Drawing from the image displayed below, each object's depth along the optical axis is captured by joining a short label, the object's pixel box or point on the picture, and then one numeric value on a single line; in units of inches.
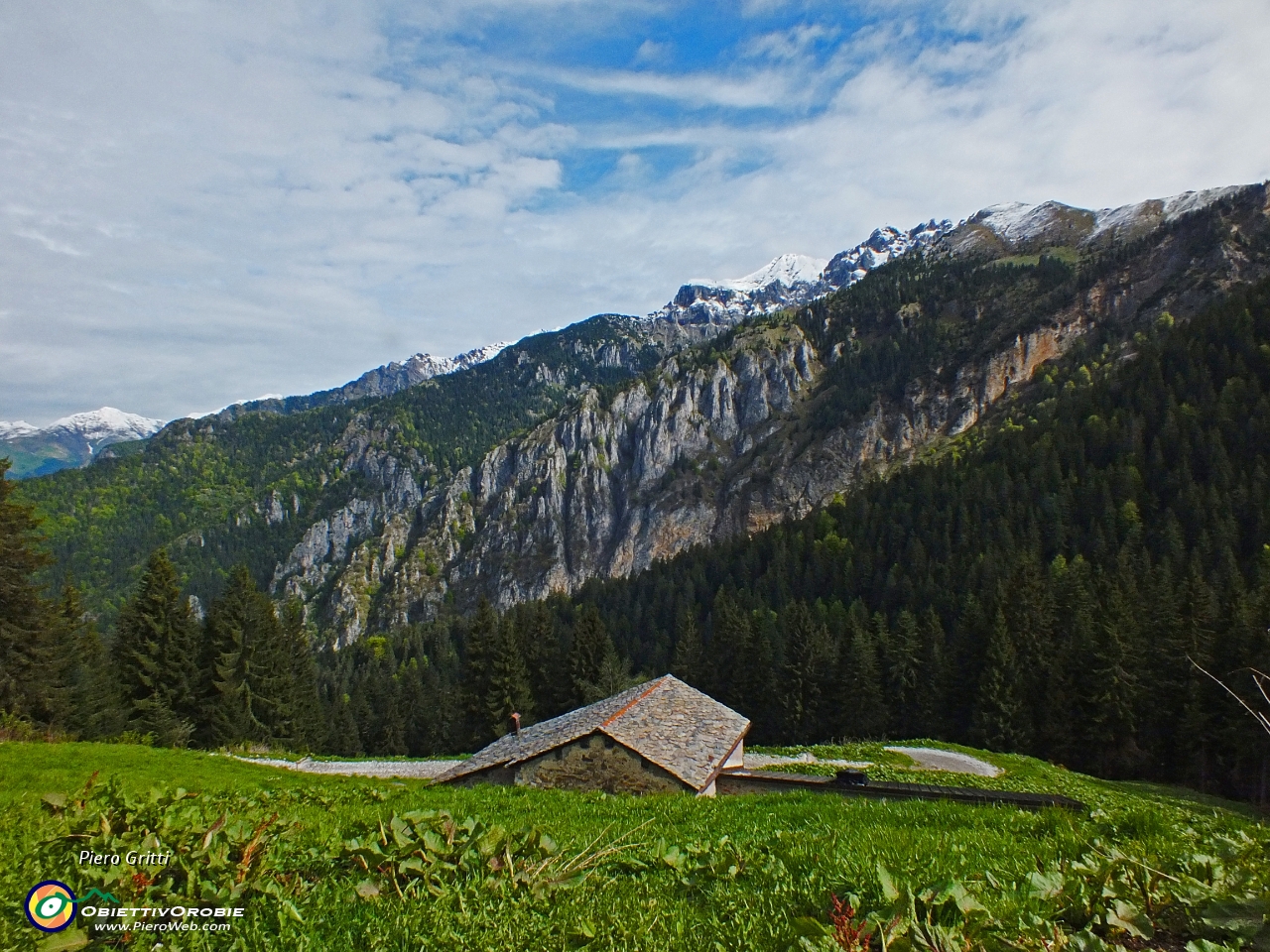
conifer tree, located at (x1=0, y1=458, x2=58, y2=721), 1368.1
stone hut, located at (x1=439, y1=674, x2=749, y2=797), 921.5
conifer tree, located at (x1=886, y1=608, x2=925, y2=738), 2389.3
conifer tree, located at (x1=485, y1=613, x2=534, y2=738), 2410.2
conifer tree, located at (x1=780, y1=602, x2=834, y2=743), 2486.5
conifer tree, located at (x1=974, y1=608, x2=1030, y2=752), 2006.6
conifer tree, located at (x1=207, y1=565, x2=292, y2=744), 1893.5
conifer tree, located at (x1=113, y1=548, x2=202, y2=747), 1775.3
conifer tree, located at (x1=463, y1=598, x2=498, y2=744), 2465.6
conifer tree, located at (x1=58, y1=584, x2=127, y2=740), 1627.7
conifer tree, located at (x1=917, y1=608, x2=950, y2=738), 2295.8
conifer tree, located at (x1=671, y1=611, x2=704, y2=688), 2923.2
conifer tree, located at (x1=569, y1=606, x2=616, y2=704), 2507.4
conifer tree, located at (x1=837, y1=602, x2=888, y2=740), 2388.0
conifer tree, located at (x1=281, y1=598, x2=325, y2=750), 2229.1
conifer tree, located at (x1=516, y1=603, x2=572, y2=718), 2596.0
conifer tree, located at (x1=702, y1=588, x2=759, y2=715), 2694.4
